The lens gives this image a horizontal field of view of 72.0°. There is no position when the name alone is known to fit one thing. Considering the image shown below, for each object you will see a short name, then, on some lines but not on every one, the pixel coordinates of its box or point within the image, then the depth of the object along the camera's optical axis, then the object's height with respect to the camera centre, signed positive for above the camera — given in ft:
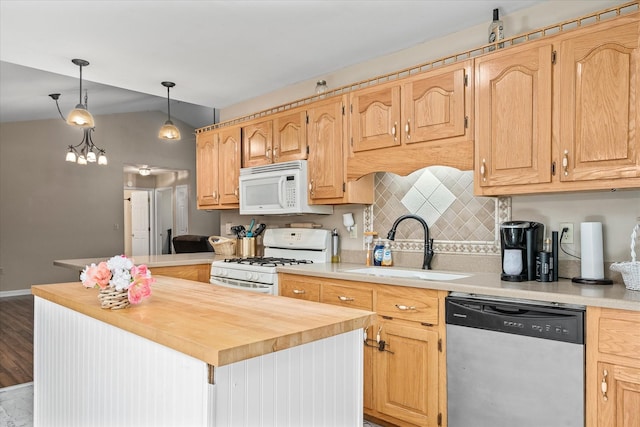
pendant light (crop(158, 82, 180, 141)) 13.51 +2.53
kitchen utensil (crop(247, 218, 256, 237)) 13.92 -0.50
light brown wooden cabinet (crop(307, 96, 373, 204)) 10.39 +1.34
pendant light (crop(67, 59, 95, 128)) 11.42 +2.52
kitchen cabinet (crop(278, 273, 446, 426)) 7.39 -2.48
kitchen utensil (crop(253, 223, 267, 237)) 13.89 -0.47
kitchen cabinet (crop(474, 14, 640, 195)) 6.36 +1.60
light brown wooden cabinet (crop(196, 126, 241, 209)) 13.70 +1.53
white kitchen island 3.81 -1.49
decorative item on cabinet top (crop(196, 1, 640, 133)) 6.80 +3.20
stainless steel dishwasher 5.97 -2.18
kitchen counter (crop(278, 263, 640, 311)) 5.72 -1.13
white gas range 10.46 -1.22
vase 5.24 -1.00
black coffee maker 7.45 -0.63
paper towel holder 6.91 -0.56
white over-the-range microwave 11.32 +0.66
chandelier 19.99 +3.66
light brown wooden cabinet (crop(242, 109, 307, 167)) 11.47 +2.09
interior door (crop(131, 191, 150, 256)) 32.37 -0.64
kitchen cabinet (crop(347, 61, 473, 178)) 8.16 +1.84
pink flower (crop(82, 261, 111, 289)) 5.23 -0.74
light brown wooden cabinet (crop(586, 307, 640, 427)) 5.50 -1.98
